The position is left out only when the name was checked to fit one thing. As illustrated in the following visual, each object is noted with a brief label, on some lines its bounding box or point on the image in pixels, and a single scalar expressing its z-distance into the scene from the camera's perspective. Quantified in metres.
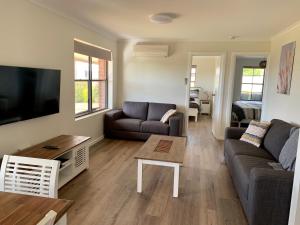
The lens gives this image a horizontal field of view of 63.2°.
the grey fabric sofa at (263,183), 2.12
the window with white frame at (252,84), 9.00
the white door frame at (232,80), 5.46
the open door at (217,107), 5.88
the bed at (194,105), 8.18
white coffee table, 2.89
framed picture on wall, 3.93
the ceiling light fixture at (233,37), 5.10
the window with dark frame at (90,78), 4.55
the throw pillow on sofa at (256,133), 3.68
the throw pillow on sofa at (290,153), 2.56
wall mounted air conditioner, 5.74
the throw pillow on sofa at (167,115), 5.36
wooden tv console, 2.89
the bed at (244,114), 6.87
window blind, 4.33
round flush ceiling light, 3.54
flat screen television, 2.64
